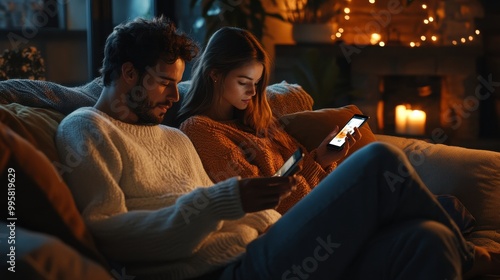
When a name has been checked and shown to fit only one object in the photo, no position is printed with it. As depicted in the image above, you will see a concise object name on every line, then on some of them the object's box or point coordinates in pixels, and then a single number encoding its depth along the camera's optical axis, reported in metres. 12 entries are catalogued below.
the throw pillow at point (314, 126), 2.45
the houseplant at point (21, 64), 3.32
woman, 2.15
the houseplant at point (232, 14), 4.16
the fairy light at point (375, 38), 5.03
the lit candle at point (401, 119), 4.66
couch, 1.17
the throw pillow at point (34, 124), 1.67
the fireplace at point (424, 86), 4.71
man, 1.56
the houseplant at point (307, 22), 4.70
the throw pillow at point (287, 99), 2.54
